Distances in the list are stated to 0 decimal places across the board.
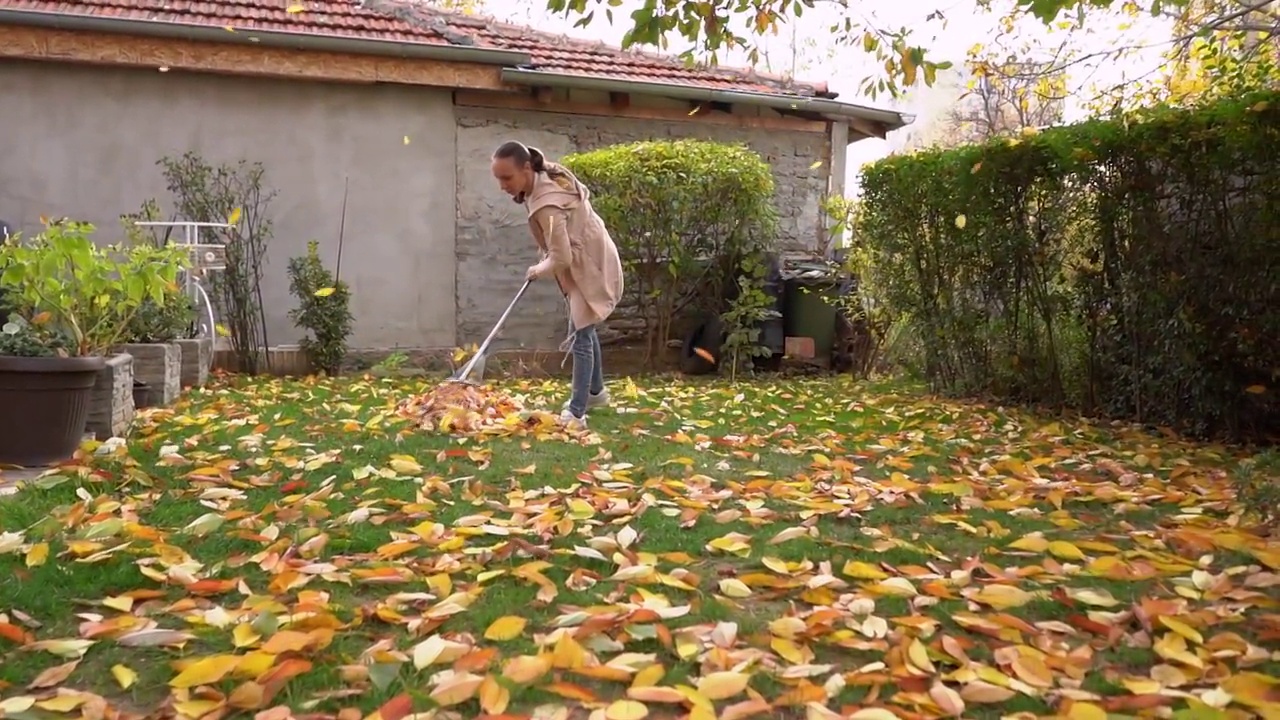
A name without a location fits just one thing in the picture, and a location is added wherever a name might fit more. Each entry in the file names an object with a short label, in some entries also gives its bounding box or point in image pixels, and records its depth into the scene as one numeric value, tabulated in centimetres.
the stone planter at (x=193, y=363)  662
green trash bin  869
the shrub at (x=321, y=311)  781
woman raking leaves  505
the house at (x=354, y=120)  781
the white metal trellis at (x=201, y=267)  714
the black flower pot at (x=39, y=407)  402
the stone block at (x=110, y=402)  454
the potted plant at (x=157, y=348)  556
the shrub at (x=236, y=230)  778
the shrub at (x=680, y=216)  818
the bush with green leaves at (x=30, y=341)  409
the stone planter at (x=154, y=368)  555
